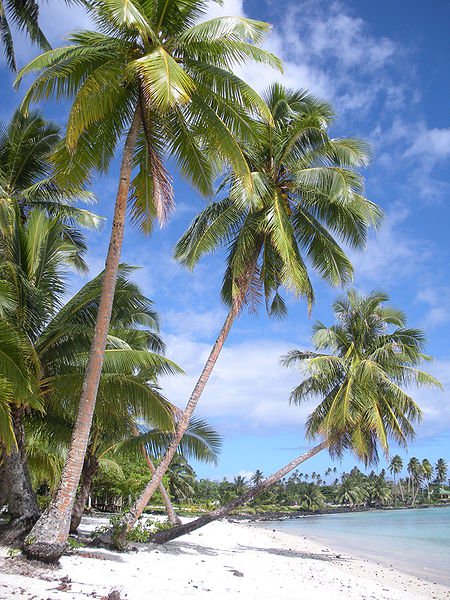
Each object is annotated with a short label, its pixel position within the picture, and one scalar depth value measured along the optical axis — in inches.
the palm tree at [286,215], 513.3
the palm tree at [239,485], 3686.5
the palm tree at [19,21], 468.4
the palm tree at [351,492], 4023.1
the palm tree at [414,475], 3998.5
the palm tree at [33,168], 573.9
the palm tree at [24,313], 347.3
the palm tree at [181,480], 2201.0
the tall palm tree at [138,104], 327.3
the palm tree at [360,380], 649.0
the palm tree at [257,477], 4226.4
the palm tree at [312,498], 3720.5
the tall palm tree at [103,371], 407.8
